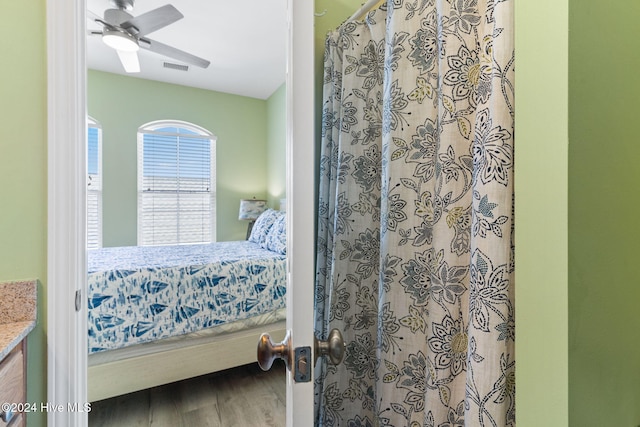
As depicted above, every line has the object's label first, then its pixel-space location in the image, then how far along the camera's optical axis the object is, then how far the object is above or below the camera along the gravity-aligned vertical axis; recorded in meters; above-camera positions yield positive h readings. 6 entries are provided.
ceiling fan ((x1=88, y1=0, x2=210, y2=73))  2.02 +1.37
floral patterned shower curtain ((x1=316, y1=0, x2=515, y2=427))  0.64 -0.01
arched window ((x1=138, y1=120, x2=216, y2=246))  3.82 +0.39
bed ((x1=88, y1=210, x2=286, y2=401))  1.73 -0.68
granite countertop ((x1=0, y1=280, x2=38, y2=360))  0.86 -0.29
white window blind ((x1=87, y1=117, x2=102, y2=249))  3.46 +0.29
